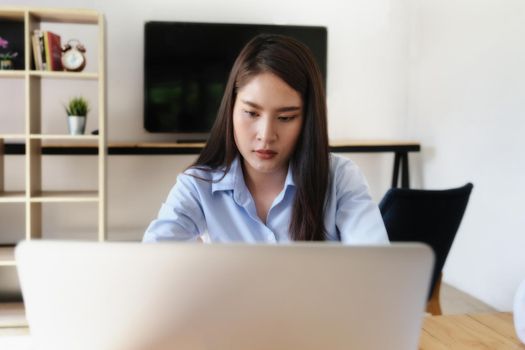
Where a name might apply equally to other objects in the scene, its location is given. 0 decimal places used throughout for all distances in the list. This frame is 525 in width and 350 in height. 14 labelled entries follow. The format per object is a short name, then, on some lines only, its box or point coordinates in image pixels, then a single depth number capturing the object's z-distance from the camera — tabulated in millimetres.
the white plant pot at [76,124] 3211
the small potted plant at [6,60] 3109
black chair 1926
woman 1117
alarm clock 3152
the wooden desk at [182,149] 3391
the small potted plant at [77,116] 3213
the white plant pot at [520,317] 844
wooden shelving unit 2984
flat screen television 3742
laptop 530
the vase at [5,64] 3109
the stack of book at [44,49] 3025
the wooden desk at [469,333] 826
